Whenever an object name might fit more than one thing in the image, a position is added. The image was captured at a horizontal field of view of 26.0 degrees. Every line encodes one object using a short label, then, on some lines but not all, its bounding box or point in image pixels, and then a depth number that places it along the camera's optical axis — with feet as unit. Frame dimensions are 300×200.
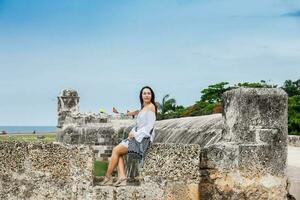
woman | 22.35
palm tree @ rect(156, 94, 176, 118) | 144.29
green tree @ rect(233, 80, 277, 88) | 124.29
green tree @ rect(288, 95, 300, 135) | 104.37
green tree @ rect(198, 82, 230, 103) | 137.49
